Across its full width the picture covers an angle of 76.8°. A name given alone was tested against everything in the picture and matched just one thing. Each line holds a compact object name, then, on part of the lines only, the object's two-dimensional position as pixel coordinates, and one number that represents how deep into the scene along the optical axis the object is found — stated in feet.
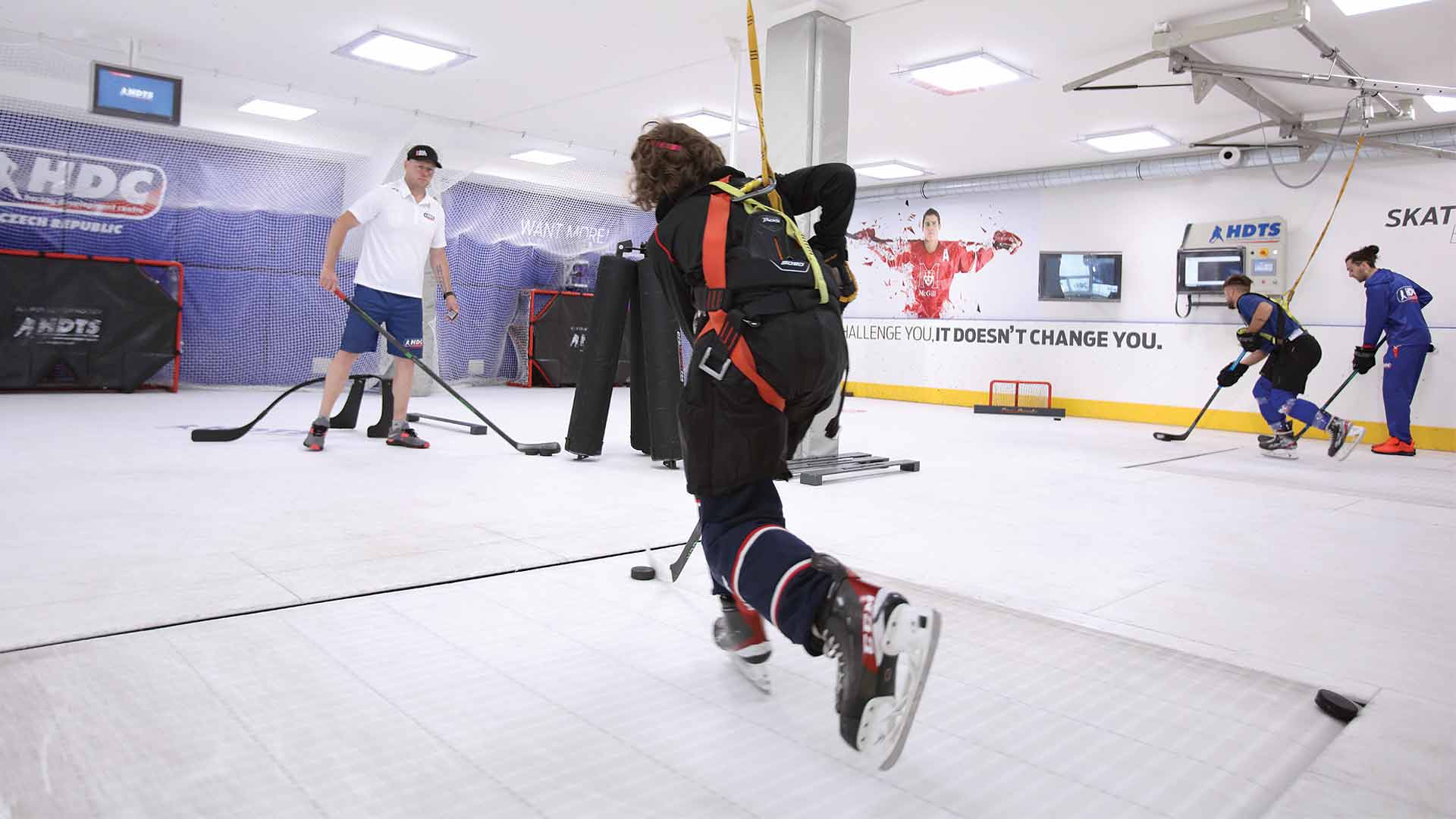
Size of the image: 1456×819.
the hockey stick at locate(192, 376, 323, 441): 17.05
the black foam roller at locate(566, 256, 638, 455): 16.40
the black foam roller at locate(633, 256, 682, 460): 16.16
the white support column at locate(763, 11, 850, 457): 17.81
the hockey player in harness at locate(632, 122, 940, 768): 4.83
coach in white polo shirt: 17.07
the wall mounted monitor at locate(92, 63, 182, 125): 22.54
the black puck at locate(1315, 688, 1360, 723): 6.10
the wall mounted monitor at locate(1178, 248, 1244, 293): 30.32
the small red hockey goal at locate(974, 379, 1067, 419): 34.22
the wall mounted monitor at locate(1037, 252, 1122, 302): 33.60
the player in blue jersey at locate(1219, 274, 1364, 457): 22.36
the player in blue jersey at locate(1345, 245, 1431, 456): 24.91
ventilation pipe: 26.71
